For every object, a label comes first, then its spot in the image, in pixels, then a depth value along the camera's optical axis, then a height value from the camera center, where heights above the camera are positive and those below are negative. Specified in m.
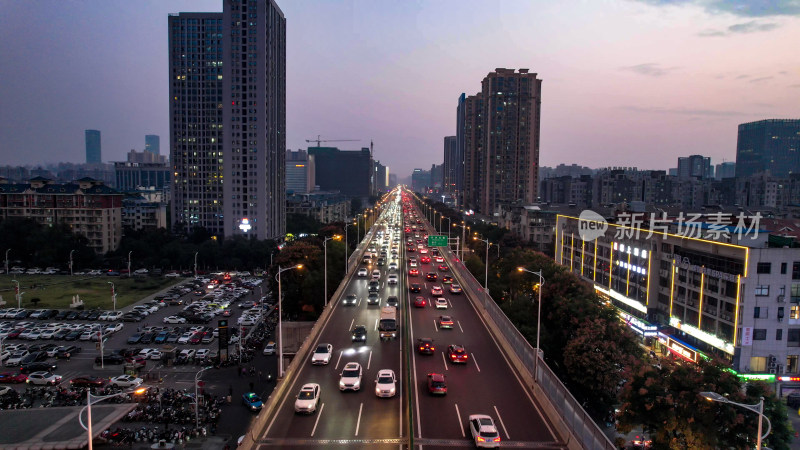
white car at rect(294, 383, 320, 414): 20.16 -8.17
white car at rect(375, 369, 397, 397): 21.97 -8.19
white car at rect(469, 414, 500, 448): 17.25 -8.03
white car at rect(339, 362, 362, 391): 22.64 -8.19
